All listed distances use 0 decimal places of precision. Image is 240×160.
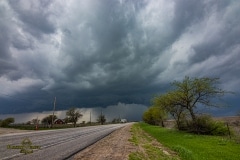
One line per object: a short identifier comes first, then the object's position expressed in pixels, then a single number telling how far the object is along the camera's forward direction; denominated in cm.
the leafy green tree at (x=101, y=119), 7068
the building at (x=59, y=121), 6964
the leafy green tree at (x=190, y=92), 1713
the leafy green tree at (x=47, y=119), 6613
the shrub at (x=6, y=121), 3712
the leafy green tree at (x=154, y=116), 3653
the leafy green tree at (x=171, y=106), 1863
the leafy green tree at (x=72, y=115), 5350
